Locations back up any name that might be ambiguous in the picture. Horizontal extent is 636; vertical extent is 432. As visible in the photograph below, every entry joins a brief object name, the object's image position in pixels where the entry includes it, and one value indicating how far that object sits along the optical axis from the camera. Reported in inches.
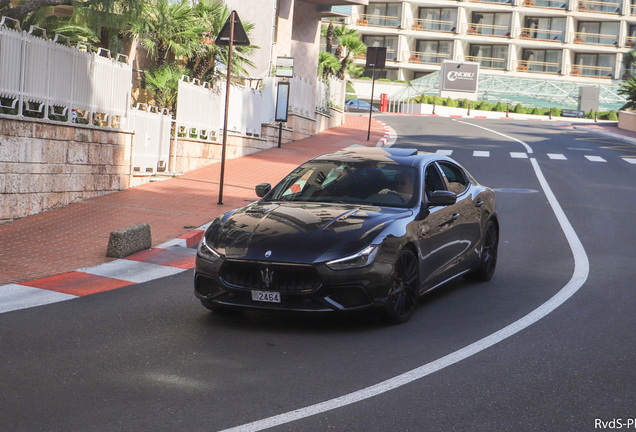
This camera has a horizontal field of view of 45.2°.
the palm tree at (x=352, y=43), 1753.2
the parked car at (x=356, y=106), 2370.8
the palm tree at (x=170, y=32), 758.5
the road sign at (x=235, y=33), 519.8
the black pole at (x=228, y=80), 518.0
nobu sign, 2691.9
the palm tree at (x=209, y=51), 821.2
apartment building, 3105.3
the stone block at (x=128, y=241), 367.9
